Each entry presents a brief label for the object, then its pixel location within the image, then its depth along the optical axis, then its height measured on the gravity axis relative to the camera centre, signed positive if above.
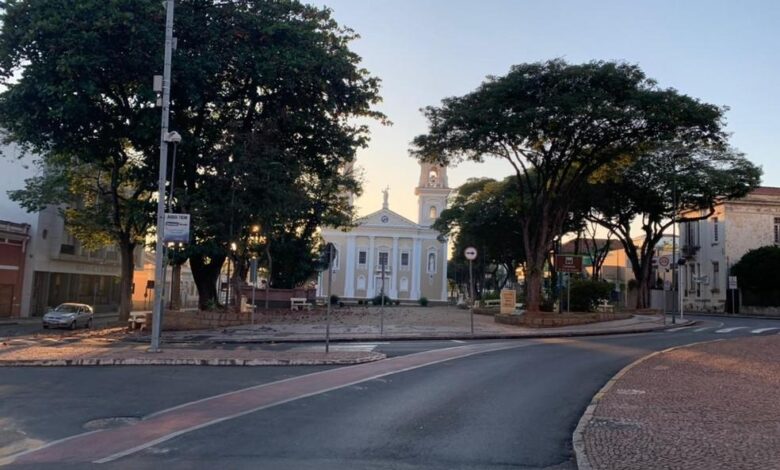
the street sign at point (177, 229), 17.39 +1.43
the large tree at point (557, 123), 27.64 +7.44
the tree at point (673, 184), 41.41 +7.21
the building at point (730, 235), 54.31 +5.41
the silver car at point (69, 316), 33.91 -1.92
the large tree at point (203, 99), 23.91 +7.62
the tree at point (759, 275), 49.59 +1.91
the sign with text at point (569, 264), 30.47 +1.44
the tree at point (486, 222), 50.56 +5.76
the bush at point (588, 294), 36.31 +0.08
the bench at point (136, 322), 28.31 -1.72
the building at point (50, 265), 42.62 +1.05
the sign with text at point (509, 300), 33.88 -0.38
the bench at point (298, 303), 41.84 -1.05
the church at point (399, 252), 87.88 +5.03
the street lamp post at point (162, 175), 17.28 +2.92
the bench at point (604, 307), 36.05 -0.64
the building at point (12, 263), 40.50 +0.94
